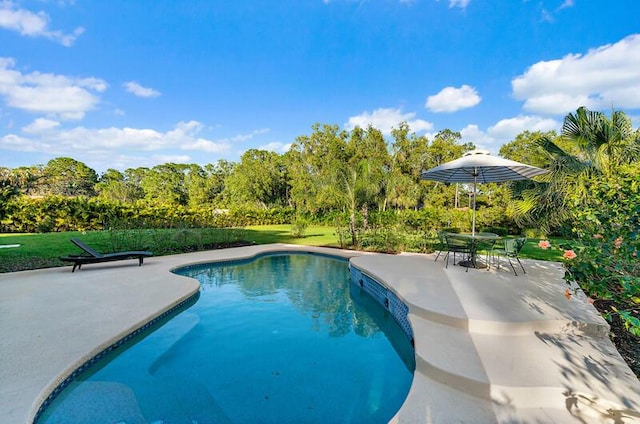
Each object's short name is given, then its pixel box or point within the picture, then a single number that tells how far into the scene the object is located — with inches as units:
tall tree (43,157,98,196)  1905.8
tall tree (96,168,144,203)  1797.5
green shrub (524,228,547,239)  526.6
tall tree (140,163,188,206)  1841.8
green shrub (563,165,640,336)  102.3
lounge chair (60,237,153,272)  305.1
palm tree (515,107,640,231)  315.6
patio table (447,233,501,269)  256.8
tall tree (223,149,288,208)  1310.3
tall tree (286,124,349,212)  1112.5
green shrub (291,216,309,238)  682.8
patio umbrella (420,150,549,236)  244.2
